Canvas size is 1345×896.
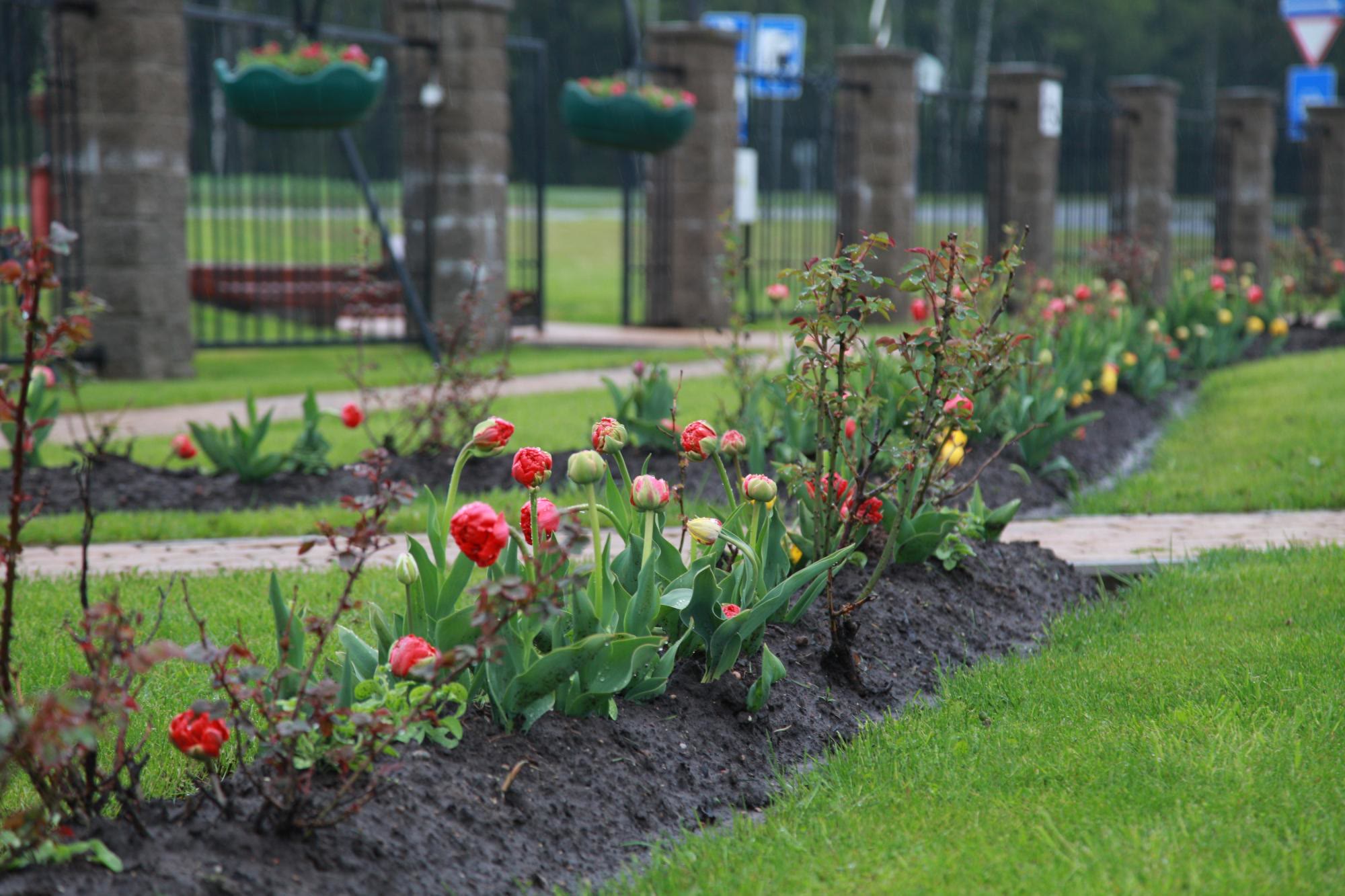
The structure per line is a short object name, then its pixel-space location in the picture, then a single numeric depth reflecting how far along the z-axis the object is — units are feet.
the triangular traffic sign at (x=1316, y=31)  89.56
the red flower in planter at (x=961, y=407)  24.64
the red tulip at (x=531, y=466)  18.67
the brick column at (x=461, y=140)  79.61
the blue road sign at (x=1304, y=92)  129.70
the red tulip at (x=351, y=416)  38.22
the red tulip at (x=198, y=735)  15.55
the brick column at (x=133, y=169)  65.21
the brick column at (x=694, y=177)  94.99
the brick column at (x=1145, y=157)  122.01
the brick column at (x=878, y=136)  105.81
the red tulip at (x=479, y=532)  16.24
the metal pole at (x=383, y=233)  75.10
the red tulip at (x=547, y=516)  18.47
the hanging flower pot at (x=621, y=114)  72.74
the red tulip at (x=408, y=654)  17.17
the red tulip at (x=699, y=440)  21.78
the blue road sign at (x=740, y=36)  100.83
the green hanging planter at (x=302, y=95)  56.59
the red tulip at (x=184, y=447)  40.01
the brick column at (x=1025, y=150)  114.32
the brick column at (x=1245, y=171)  130.52
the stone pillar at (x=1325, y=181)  135.44
